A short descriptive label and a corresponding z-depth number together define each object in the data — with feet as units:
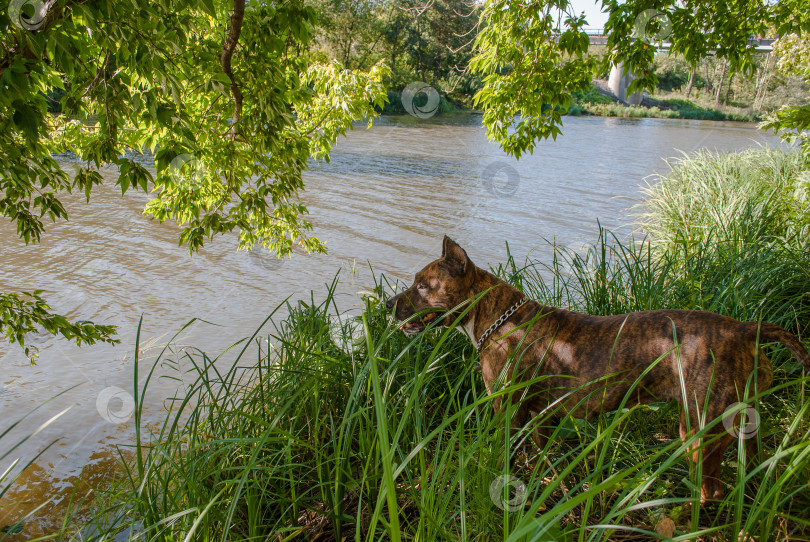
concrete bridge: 216.74
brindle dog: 7.90
